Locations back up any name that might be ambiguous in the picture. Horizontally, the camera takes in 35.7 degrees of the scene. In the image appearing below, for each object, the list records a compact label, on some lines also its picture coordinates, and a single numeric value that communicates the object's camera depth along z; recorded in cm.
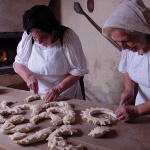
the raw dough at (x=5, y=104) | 167
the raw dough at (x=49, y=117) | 140
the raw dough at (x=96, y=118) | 137
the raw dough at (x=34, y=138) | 117
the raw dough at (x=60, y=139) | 111
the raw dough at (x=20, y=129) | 131
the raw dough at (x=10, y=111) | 156
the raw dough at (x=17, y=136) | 122
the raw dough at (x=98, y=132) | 121
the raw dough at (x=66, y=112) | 140
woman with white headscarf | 127
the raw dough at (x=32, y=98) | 179
